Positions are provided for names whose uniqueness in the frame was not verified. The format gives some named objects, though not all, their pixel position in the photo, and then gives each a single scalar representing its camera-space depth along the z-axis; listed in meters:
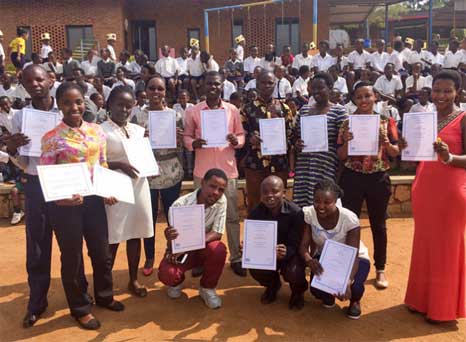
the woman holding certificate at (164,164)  4.30
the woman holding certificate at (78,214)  3.22
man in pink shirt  4.22
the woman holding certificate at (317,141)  4.04
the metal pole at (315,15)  14.44
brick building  18.66
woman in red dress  3.39
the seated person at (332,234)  3.58
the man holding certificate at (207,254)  3.87
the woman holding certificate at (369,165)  3.84
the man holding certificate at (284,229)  3.79
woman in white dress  3.76
